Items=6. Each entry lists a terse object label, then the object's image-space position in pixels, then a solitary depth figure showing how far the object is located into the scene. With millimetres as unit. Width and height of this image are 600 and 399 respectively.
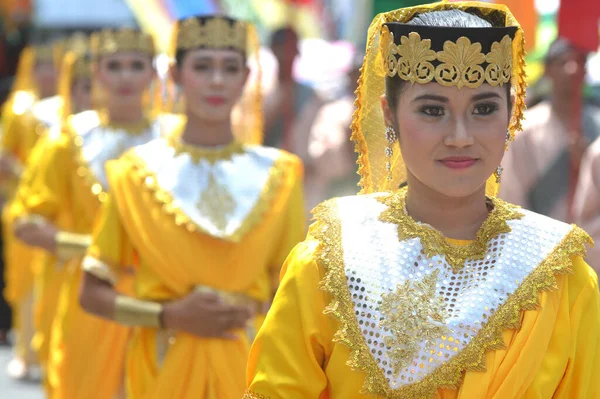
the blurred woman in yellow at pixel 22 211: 11903
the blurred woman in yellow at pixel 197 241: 7662
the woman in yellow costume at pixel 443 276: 4783
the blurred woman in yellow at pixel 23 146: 16726
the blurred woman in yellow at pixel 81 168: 11039
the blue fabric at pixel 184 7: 24770
